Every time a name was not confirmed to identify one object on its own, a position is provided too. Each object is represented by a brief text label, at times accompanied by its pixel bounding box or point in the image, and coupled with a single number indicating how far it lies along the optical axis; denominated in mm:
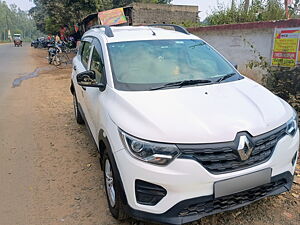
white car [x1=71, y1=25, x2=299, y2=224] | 1636
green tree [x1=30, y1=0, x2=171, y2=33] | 15398
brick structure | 12255
